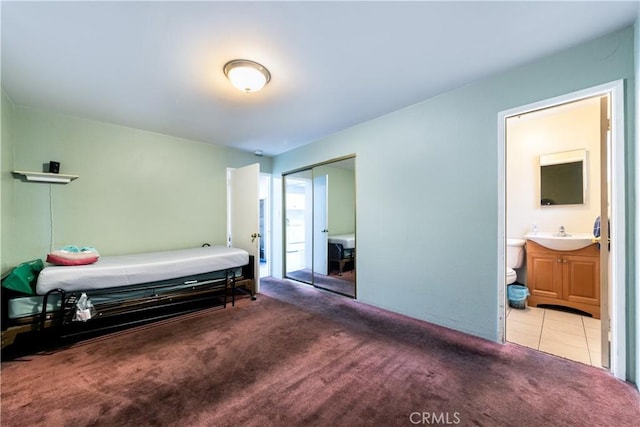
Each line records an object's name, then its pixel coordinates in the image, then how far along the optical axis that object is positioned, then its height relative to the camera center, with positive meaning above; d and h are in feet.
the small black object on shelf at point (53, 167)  9.56 +1.83
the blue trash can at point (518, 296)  10.34 -3.71
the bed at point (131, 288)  7.30 -2.79
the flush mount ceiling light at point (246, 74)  6.72 +3.99
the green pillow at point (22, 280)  7.05 -2.01
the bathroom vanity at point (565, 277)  9.30 -2.75
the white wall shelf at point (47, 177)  8.96 +1.42
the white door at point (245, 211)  12.96 +0.06
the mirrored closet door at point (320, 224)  15.87 -0.89
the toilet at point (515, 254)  10.93 -2.02
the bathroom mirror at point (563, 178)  10.56 +1.43
